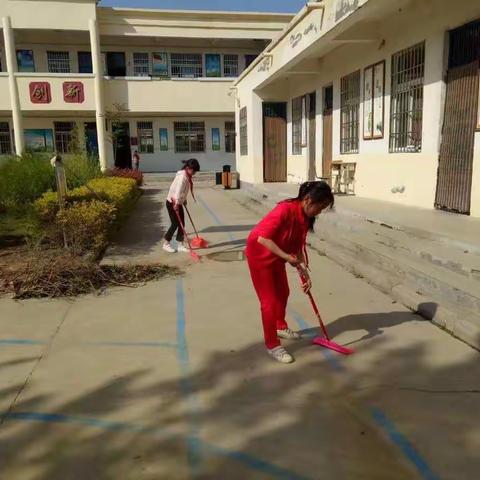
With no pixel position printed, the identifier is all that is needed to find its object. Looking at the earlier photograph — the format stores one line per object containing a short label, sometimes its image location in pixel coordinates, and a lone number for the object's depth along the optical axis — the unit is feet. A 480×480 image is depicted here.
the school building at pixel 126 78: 77.51
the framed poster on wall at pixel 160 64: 89.30
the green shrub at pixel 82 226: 23.56
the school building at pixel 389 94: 25.45
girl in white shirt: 25.45
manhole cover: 24.56
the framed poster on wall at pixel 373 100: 33.71
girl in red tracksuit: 11.91
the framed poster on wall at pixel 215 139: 91.81
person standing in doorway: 87.25
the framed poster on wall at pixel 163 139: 90.33
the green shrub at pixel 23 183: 35.81
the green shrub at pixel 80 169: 40.42
